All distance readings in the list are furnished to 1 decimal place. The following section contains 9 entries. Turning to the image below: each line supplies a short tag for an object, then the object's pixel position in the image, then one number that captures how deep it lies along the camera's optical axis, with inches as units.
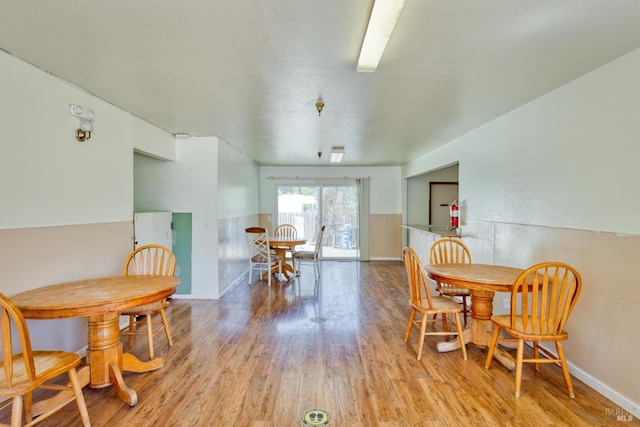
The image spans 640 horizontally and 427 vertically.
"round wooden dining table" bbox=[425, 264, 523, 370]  109.2
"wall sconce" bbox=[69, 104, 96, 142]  105.1
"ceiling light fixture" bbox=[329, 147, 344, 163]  215.6
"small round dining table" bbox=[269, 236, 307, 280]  222.7
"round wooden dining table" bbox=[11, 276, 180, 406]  78.6
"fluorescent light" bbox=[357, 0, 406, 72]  61.2
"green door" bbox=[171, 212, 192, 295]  185.6
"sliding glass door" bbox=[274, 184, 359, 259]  316.5
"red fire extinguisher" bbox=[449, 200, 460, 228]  189.6
